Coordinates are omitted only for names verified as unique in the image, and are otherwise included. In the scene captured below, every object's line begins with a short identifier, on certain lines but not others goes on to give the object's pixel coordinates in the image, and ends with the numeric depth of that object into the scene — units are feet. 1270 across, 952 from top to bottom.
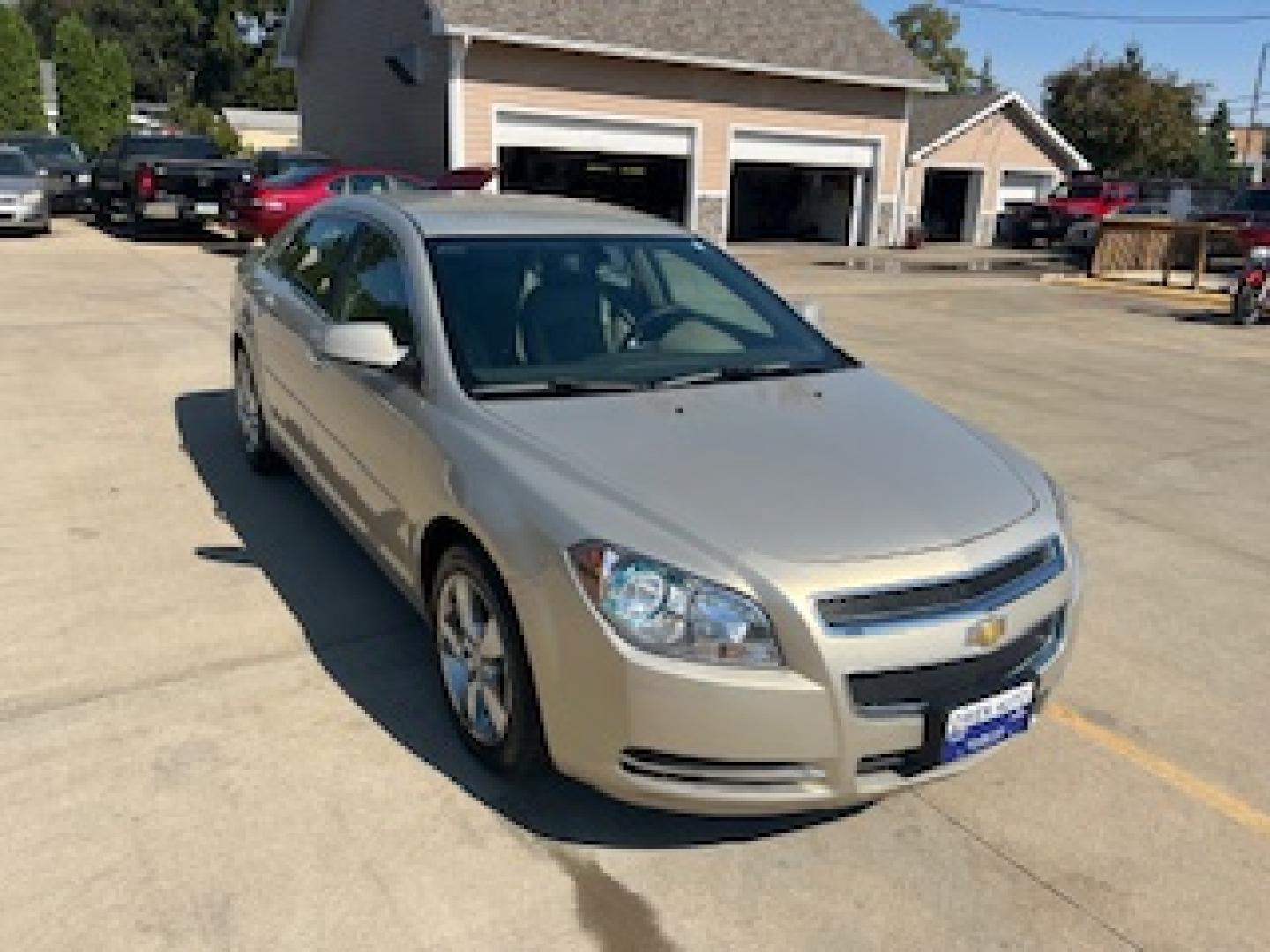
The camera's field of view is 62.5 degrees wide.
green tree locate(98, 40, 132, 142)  139.03
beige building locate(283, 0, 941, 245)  60.13
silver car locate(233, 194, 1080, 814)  7.77
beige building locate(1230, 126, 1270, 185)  141.90
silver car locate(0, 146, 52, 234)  53.47
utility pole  136.77
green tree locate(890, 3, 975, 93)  217.56
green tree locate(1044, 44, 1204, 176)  129.49
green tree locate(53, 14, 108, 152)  135.85
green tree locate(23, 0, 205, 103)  231.91
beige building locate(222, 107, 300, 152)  185.06
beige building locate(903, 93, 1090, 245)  92.84
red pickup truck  91.56
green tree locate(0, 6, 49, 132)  123.75
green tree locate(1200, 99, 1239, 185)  209.97
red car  48.26
